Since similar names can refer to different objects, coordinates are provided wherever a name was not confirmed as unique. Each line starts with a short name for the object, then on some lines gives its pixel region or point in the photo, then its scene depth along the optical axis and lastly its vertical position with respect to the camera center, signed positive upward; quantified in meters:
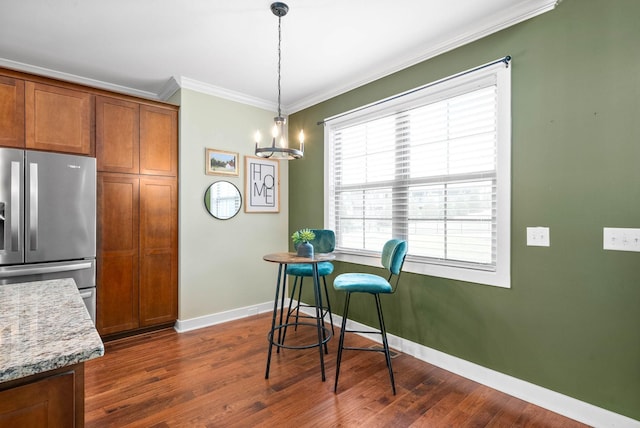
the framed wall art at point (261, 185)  3.91 +0.31
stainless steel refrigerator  2.48 -0.08
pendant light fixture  2.19 +0.43
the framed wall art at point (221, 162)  3.58 +0.53
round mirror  3.59 +0.11
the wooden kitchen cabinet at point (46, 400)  0.74 -0.46
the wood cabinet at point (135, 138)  3.03 +0.71
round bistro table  2.42 -0.39
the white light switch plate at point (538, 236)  2.07 -0.16
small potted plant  2.66 -0.28
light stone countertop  0.75 -0.36
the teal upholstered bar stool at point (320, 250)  2.98 -0.40
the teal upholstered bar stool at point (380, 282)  2.31 -0.53
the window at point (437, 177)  2.31 +0.29
